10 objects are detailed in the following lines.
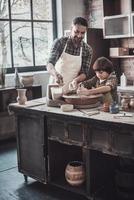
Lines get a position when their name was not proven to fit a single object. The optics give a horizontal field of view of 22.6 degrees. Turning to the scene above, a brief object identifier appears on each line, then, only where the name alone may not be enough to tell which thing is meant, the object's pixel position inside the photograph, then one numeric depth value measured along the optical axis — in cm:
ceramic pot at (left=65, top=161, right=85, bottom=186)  290
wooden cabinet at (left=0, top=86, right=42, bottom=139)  480
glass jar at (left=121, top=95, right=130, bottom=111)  280
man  352
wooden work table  249
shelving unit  506
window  531
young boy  296
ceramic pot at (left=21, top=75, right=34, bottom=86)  511
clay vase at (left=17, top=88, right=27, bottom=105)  322
